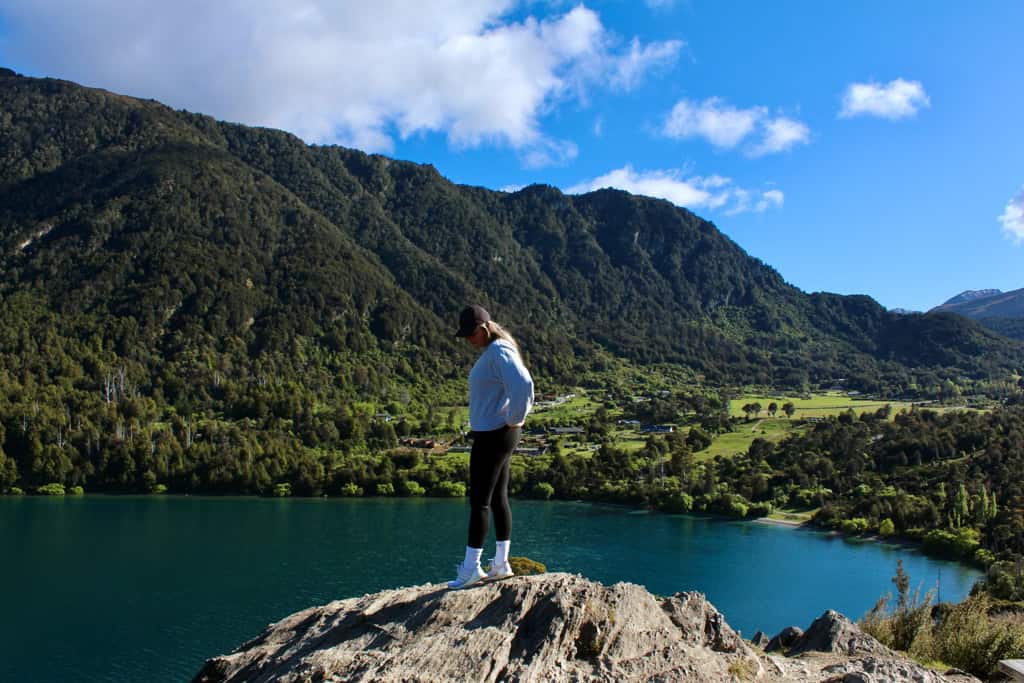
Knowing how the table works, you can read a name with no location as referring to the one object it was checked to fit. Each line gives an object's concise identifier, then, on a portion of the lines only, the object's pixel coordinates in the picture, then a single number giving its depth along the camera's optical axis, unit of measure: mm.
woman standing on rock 6324
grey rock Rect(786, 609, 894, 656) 8766
